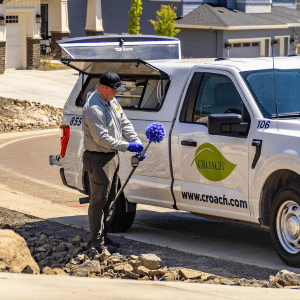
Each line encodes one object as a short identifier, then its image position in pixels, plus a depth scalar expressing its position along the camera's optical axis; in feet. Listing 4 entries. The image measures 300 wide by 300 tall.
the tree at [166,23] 127.44
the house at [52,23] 117.91
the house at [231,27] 130.31
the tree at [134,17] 132.57
